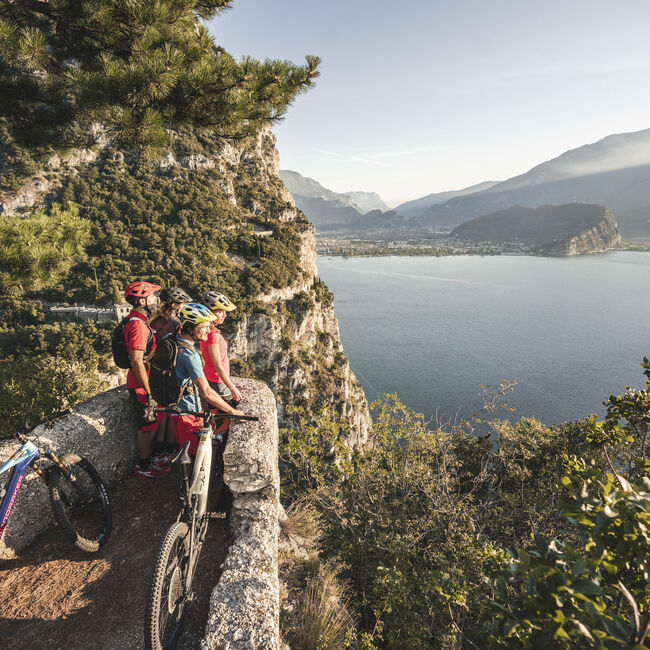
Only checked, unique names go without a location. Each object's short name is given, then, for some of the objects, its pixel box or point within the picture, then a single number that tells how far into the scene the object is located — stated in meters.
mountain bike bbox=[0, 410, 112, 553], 3.26
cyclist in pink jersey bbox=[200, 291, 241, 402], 4.23
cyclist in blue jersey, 3.86
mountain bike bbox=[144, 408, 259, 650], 2.57
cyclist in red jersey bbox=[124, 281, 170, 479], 4.25
